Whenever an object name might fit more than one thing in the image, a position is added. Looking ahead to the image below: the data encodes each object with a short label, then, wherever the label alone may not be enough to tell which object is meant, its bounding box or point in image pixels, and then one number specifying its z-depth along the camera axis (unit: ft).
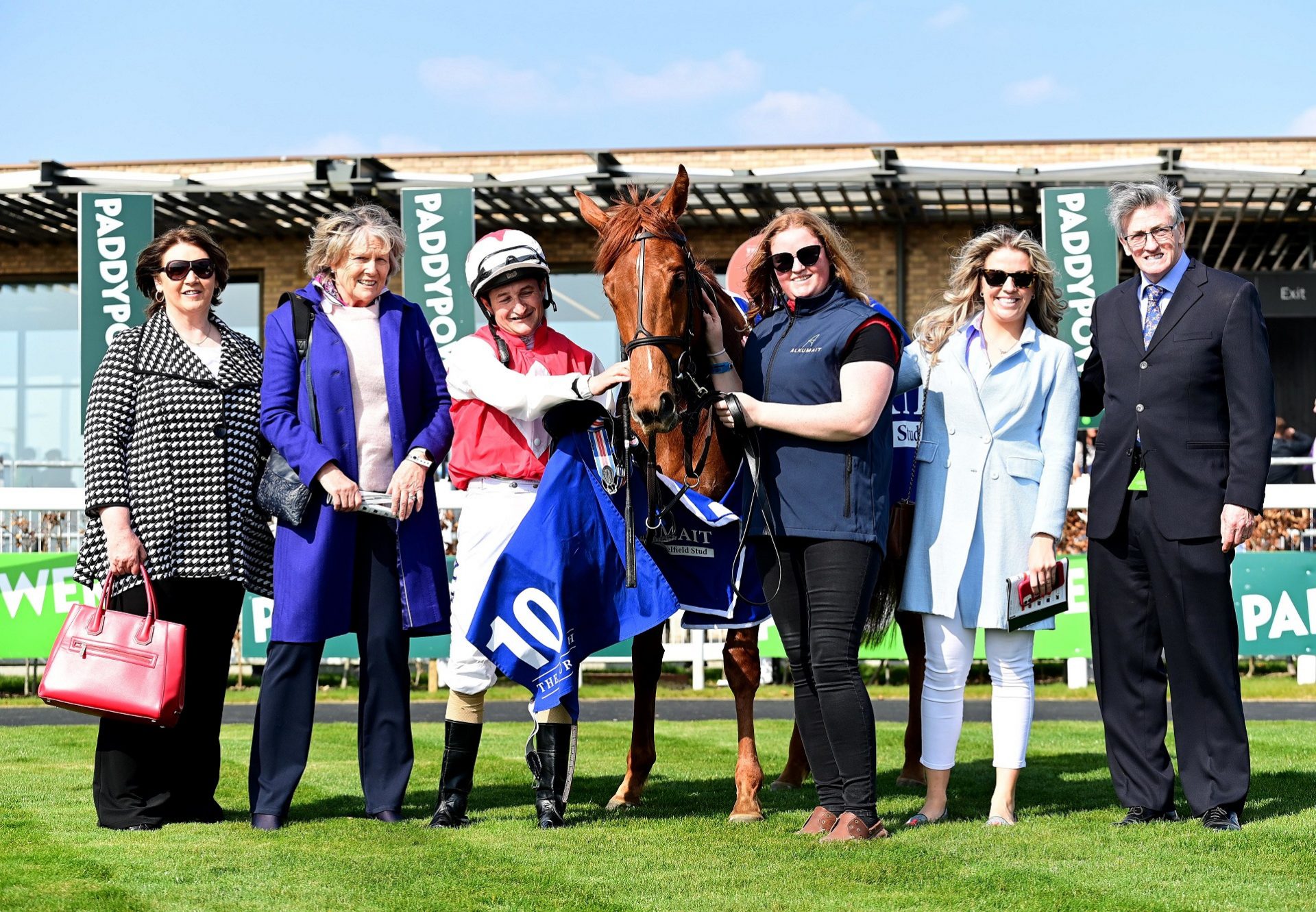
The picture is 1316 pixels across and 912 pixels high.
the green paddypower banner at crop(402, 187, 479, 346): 51.88
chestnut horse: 15.01
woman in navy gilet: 15.05
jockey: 16.42
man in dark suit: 16.06
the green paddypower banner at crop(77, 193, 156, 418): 52.70
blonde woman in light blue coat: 16.40
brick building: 55.01
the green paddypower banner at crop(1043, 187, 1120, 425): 50.78
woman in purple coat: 16.44
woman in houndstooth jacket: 16.60
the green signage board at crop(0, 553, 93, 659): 32.68
